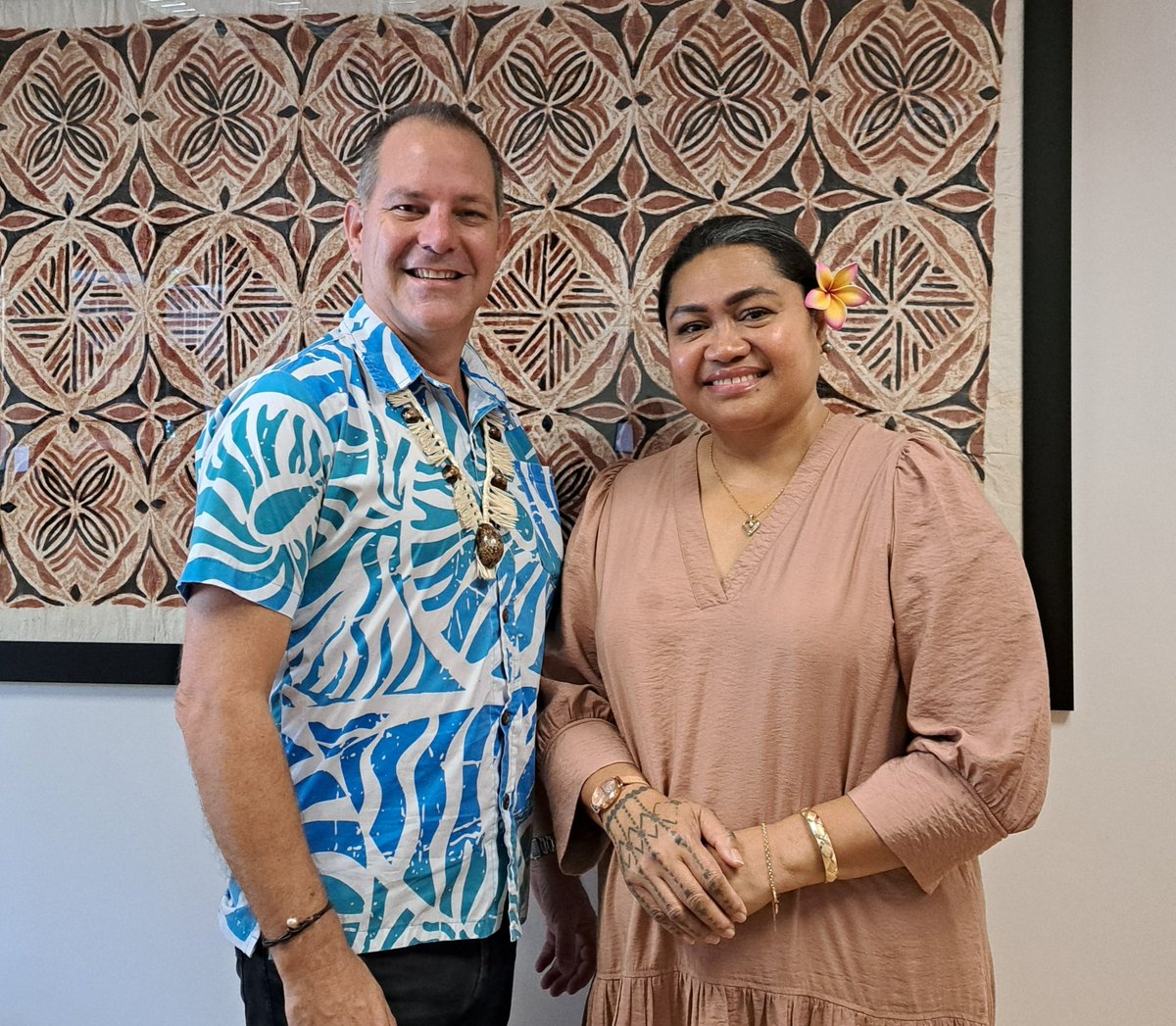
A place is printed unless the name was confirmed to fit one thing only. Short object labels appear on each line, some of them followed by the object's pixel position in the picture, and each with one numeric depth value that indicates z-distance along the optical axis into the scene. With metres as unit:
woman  1.08
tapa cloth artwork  1.48
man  0.97
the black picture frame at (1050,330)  1.44
